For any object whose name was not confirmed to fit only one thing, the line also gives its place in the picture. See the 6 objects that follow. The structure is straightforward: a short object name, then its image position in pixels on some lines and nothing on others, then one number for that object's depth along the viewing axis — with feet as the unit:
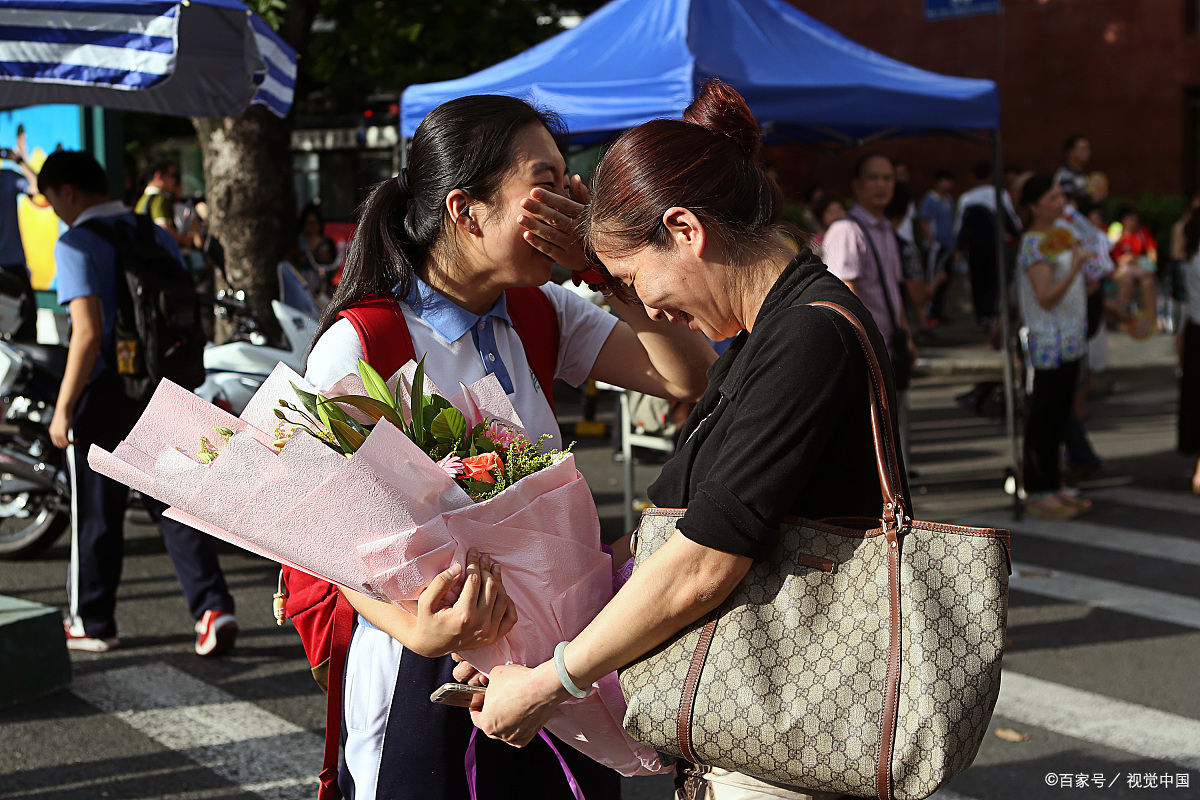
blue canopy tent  21.68
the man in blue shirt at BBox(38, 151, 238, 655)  16.49
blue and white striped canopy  15.39
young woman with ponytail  6.79
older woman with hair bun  5.43
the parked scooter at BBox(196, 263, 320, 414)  21.54
